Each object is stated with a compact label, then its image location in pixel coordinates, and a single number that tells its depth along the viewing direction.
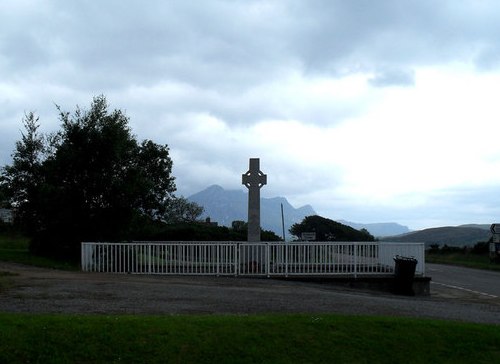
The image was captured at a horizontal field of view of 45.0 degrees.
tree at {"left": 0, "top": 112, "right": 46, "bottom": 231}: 23.59
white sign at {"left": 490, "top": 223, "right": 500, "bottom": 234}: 38.78
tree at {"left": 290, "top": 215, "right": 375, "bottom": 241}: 58.20
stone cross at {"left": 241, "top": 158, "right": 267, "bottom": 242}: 22.94
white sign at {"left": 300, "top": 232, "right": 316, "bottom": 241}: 28.85
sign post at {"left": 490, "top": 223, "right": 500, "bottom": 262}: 38.88
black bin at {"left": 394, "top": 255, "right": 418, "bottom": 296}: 18.66
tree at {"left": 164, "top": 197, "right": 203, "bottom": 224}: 62.94
